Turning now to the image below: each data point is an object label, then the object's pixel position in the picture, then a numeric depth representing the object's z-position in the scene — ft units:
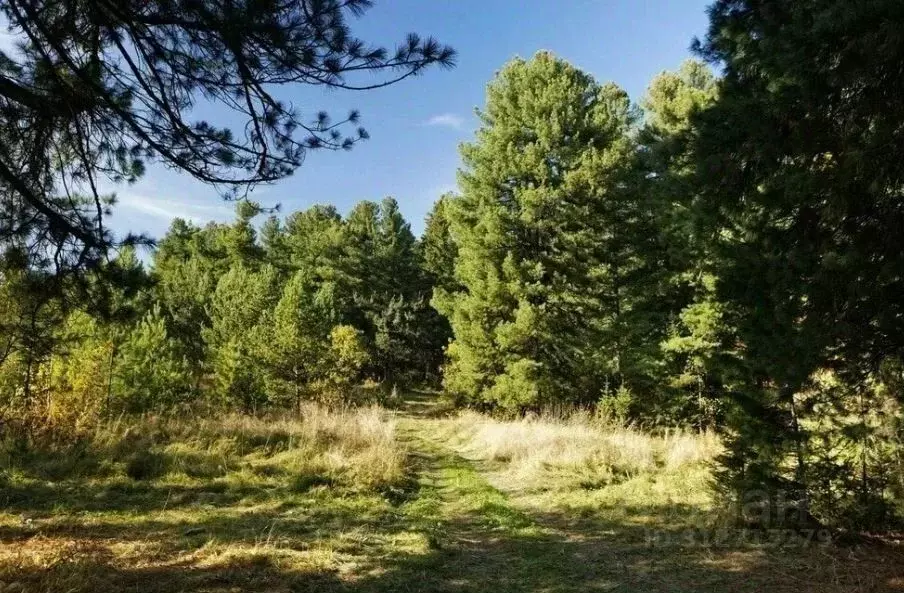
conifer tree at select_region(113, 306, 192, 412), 44.32
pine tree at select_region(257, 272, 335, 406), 60.44
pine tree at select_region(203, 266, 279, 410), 63.10
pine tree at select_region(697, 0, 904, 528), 9.78
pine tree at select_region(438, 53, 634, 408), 51.98
